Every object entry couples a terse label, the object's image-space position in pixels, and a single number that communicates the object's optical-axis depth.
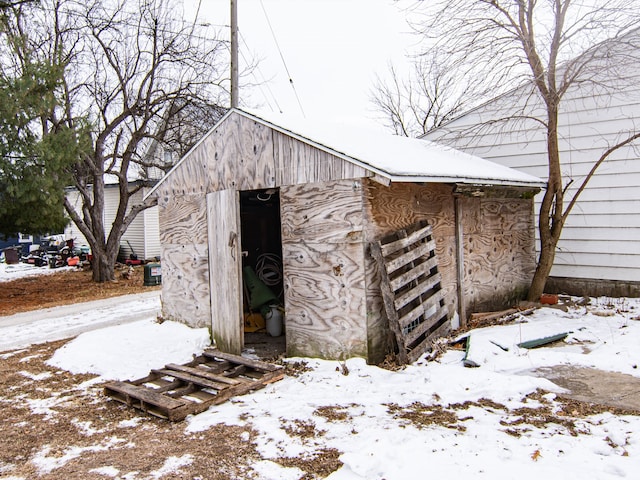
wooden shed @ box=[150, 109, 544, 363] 5.40
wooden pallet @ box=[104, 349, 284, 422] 4.48
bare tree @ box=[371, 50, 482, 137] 25.27
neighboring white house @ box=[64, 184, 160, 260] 20.47
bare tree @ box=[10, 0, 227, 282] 14.34
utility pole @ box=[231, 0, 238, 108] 12.17
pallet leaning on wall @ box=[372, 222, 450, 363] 5.29
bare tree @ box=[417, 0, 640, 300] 7.32
